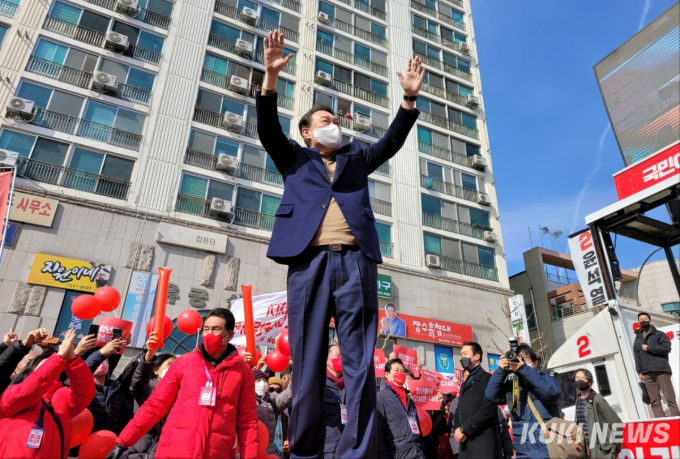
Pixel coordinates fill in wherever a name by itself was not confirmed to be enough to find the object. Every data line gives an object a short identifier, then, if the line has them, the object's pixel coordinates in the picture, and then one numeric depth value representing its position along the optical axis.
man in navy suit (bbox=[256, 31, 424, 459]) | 1.92
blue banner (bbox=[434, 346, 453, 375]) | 20.14
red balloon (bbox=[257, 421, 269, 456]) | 4.50
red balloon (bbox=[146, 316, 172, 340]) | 8.55
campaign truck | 6.46
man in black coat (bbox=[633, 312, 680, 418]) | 6.25
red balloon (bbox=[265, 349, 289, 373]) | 8.07
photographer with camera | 4.43
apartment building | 15.99
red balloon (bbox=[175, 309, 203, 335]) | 8.52
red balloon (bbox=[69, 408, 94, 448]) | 3.98
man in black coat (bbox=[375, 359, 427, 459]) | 4.88
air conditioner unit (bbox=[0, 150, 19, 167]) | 15.15
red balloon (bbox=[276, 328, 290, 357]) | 8.39
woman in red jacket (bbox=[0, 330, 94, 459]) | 3.27
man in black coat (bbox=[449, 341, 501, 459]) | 4.38
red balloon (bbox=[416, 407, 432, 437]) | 6.03
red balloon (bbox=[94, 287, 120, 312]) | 7.09
